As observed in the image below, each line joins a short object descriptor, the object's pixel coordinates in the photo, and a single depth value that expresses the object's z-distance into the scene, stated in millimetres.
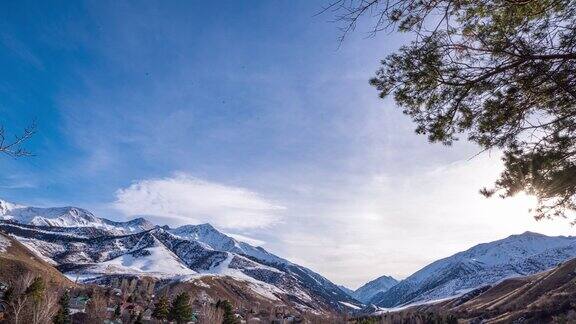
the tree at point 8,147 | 7309
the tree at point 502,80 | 8195
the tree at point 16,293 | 51100
